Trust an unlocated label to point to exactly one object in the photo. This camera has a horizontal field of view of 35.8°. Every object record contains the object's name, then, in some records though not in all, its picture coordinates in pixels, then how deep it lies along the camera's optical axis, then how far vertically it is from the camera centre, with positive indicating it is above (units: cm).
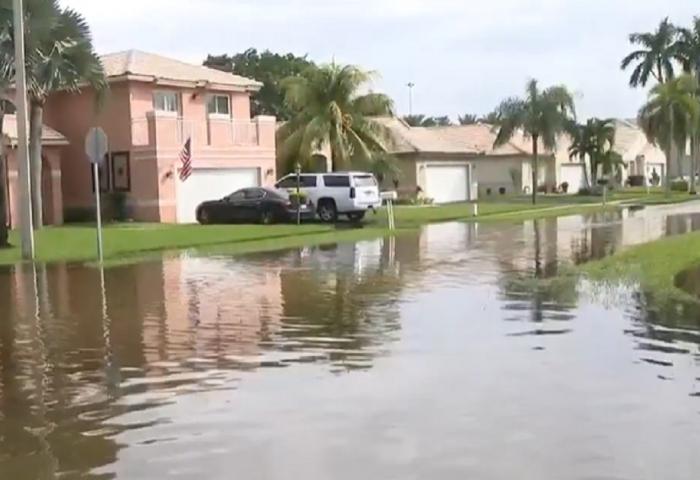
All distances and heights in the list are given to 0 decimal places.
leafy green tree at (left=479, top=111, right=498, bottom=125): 5720 +376
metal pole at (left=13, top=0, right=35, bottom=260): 2308 +159
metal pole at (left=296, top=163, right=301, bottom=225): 3672 -43
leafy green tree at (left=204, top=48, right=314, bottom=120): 7800 +956
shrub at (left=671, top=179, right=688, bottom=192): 7211 -32
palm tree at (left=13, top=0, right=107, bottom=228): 2692 +402
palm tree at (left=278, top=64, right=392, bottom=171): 4738 +335
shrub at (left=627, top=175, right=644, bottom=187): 8456 +12
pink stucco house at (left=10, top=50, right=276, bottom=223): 3916 +227
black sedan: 3688 -47
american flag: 3753 +129
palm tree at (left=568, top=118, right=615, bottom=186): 7156 +303
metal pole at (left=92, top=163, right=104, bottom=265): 2344 -74
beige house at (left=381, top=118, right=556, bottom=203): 5656 +146
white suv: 3819 -2
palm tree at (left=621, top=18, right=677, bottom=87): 7369 +881
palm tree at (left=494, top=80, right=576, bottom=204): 5516 +371
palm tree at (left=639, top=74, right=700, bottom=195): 6203 +397
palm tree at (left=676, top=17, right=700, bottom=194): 7338 +896
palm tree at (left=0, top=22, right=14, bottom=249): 2670 +305
